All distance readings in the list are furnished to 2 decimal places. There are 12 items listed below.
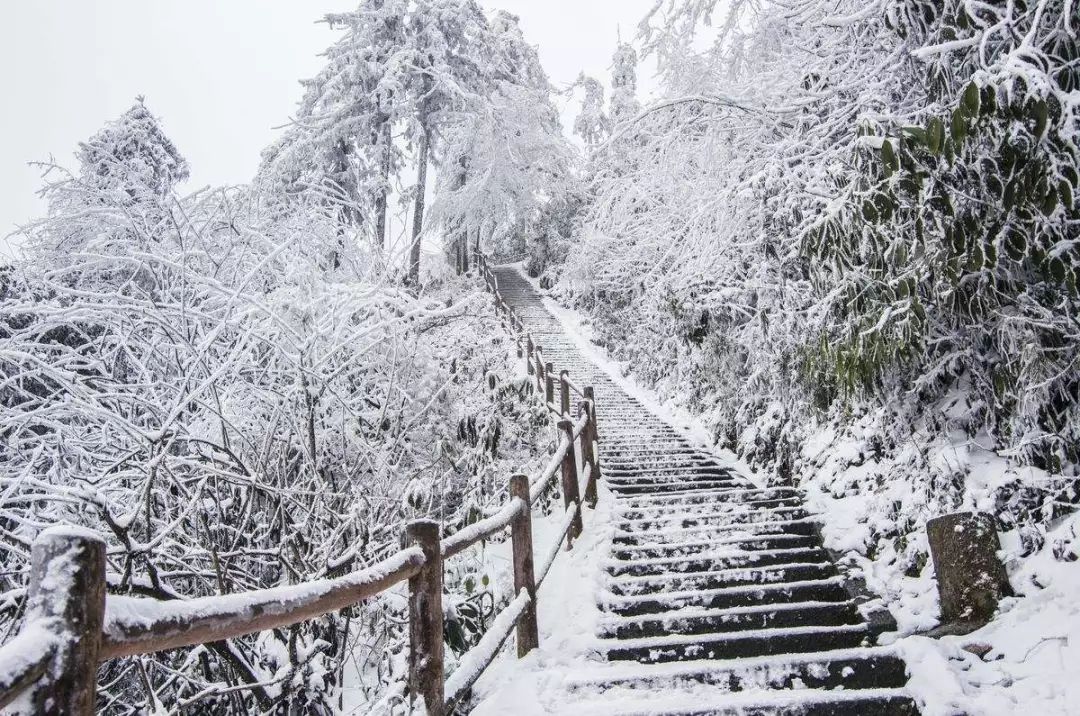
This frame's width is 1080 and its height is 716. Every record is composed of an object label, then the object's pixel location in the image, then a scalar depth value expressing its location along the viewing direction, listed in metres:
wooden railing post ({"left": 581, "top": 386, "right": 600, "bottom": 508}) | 7.71
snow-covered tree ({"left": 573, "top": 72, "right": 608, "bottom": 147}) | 39.09
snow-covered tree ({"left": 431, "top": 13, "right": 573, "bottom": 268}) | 28.48
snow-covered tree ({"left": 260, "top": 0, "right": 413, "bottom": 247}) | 20.50
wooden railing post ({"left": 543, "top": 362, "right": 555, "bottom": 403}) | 12.52
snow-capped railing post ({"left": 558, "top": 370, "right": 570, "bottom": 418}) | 11.83
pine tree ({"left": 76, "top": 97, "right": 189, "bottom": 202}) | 15.09
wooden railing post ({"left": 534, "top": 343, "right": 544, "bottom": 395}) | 13.83
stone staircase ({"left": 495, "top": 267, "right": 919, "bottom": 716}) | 3.62
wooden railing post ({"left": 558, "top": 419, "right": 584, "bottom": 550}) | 6.34
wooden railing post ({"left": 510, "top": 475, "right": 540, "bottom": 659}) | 4.01
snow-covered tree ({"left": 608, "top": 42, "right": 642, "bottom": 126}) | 35.09
